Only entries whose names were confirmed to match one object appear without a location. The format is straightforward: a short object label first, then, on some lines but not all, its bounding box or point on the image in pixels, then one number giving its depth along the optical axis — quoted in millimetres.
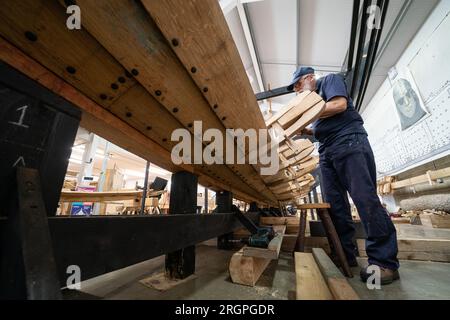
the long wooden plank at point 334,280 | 825
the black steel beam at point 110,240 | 509
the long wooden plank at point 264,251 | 1268
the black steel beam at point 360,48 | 2216
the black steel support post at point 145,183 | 1942
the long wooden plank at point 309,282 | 859
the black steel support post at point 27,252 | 377
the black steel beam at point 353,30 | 2197
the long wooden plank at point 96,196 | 2494
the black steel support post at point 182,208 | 1479
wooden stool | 1559
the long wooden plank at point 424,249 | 1899
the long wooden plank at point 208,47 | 490
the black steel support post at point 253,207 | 4160
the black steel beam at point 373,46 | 2141
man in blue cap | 1385
